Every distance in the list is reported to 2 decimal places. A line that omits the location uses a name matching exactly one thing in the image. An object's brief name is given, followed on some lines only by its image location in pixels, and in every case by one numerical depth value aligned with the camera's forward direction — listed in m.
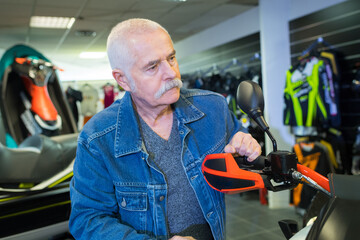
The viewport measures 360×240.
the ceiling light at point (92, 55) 9.42
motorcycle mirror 0.86
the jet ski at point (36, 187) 1.80
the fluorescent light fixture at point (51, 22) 5.81
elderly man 1.14
